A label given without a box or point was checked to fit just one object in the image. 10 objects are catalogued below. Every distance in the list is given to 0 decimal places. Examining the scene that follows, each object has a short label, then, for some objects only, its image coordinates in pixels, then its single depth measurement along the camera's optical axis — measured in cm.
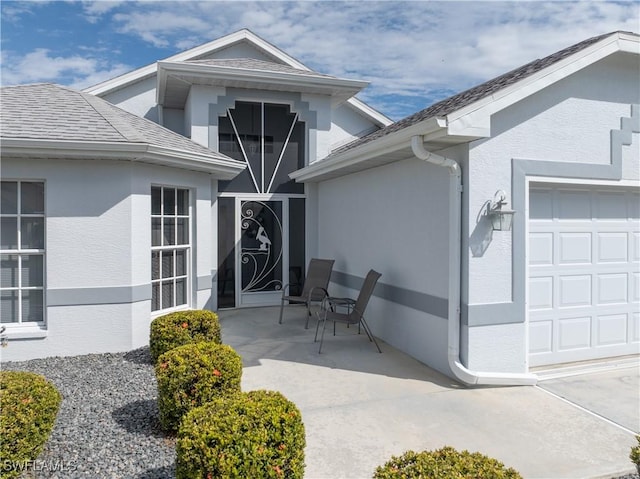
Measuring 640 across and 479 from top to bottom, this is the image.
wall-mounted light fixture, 532
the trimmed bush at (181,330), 582
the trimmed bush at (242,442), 264
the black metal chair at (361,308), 688
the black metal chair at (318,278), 907
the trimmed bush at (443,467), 214
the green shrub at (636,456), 265
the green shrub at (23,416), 305
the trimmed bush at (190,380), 389
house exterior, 538
